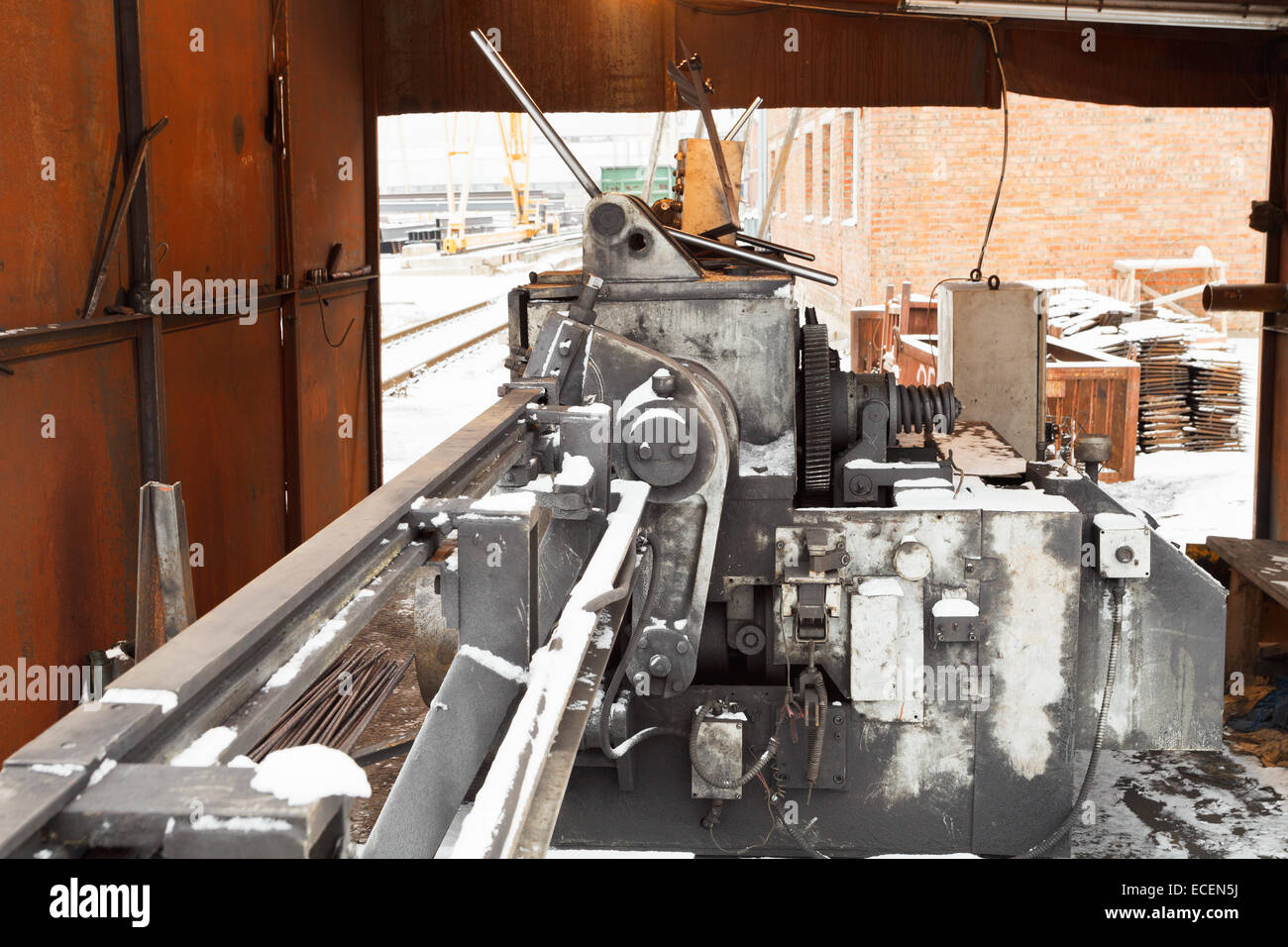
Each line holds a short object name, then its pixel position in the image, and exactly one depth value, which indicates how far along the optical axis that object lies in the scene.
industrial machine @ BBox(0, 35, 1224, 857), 3.17
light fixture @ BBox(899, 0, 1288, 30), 6.28
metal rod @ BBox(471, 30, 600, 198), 3.53
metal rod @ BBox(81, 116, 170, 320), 4.10
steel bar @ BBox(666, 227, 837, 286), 3.57
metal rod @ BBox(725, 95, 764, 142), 5.74
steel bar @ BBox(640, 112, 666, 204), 12.39
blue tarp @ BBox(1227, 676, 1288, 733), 5.20
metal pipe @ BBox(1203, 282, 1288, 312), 6.04
